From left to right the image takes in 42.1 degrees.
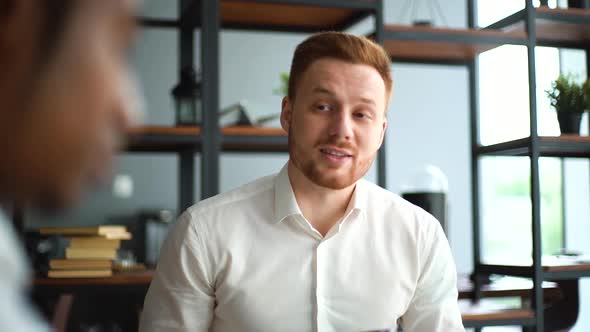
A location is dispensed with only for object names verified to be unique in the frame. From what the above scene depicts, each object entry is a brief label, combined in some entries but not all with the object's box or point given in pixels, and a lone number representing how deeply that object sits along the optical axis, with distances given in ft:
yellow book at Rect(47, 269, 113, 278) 8.74
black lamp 9.21
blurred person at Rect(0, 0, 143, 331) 1.15
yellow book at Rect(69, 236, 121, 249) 8.90
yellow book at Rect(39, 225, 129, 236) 8.93
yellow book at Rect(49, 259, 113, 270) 8.78
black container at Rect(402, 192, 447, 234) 9.54
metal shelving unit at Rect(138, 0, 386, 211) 8.79
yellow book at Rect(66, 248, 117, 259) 8.82
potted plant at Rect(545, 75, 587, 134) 9.71
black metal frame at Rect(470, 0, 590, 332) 9.12
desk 8.57
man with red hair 5.62
